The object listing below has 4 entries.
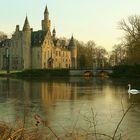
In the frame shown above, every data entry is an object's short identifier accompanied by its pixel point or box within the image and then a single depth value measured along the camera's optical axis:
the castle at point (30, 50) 106.06
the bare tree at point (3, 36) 120.25
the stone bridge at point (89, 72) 95.60
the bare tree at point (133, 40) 68.38
